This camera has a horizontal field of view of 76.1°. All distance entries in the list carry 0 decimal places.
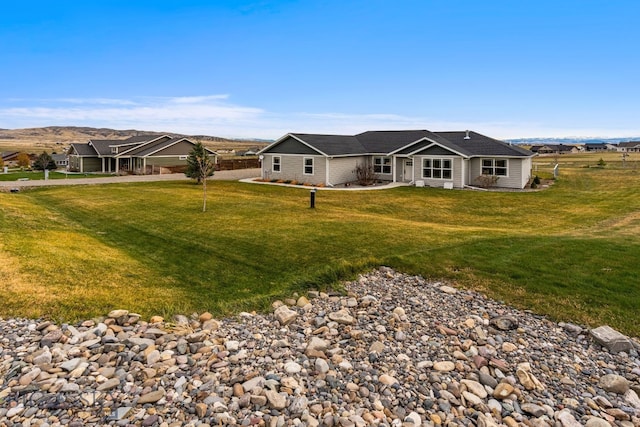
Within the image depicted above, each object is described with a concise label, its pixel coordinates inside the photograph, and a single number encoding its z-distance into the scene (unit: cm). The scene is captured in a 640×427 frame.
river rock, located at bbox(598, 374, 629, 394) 566
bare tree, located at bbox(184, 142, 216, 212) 3210
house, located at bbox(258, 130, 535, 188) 2895
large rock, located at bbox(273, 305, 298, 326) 752
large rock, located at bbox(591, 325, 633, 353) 648
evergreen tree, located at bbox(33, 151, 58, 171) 5279
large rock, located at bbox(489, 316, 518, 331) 723
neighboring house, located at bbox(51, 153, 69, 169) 6008
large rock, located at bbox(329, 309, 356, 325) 749
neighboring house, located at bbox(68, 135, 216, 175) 4566
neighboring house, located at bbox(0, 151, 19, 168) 6766
